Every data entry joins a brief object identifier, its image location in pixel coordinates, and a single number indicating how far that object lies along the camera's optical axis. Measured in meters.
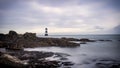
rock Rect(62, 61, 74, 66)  8.24
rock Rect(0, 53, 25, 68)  6.61
